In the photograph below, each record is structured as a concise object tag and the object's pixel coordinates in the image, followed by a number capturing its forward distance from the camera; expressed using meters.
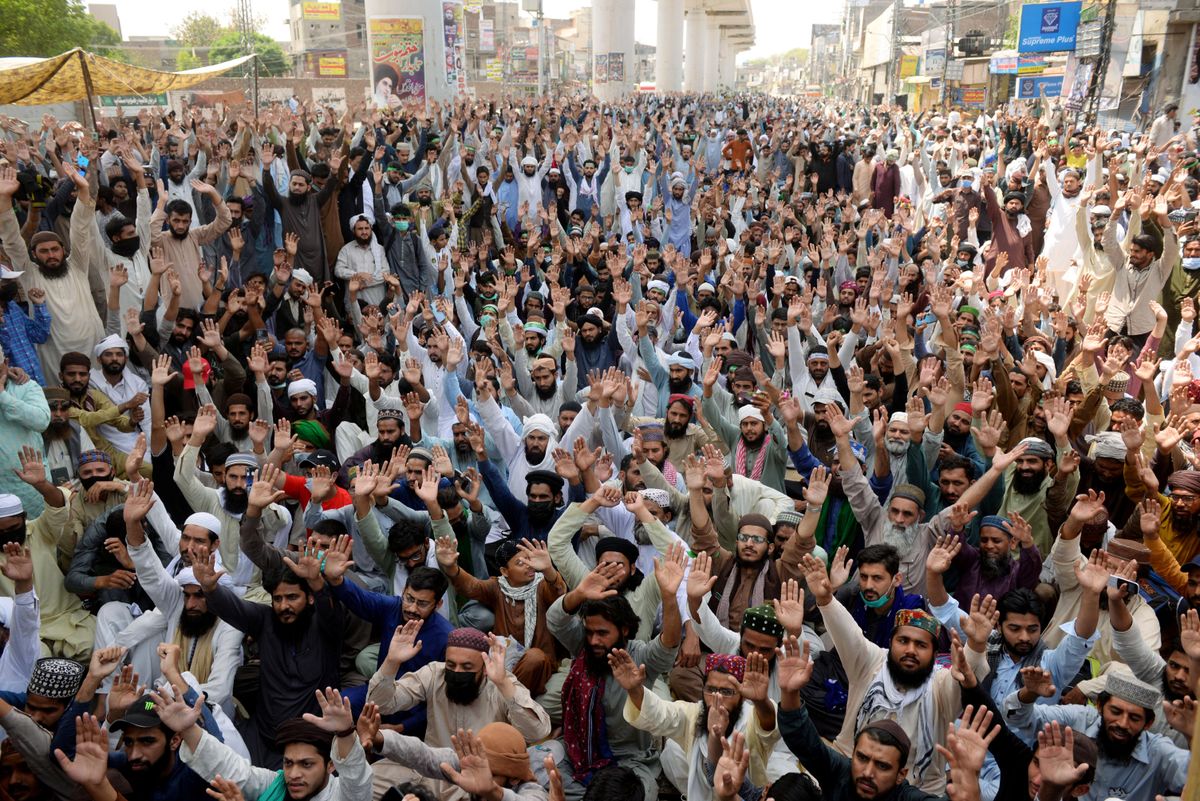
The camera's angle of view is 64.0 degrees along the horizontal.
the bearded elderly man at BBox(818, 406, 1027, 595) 3.92
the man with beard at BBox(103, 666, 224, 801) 2.92
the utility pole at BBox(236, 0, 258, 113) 26.95
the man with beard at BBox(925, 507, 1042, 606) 3.73
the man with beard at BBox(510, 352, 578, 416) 5.84
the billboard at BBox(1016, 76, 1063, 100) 26.17
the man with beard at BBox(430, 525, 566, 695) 3.61
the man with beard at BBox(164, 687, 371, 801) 2.69
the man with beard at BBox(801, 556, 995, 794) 2.91
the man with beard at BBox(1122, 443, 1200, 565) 3.89
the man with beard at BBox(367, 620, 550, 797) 3.11
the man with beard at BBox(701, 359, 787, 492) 4.90
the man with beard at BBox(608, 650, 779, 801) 2.74
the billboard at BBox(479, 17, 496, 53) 38.22
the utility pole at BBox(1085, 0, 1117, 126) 16.05
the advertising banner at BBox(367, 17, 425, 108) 15.69
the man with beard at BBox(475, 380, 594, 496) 4.92
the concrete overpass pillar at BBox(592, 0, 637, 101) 35.28
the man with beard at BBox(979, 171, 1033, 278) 8.85
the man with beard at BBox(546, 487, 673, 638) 3.62
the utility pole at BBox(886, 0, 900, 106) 37.41
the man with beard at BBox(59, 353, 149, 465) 4.95
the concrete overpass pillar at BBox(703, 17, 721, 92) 67.16
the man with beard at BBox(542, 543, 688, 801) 3.21
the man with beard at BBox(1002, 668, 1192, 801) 2.80
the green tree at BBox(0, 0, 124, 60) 26.56
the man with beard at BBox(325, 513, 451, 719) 3.52
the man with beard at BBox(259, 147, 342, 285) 7.74
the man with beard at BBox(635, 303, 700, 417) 5.75
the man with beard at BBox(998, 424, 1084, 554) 4.24
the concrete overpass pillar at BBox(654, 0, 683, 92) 45.38
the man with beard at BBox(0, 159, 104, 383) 5.64
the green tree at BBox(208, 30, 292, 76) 46.44
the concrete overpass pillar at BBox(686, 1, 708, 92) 57.34
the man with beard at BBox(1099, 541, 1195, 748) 2.95
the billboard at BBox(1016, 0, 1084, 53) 23.16
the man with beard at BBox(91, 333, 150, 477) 5.27
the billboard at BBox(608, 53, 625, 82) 35.25
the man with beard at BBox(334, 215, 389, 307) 7.72
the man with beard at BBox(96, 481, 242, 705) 3.62
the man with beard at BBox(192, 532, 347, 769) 3.52
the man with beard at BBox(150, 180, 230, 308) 6.63
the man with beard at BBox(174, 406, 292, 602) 4.21
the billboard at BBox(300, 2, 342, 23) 61.53
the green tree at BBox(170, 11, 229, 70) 68.56
